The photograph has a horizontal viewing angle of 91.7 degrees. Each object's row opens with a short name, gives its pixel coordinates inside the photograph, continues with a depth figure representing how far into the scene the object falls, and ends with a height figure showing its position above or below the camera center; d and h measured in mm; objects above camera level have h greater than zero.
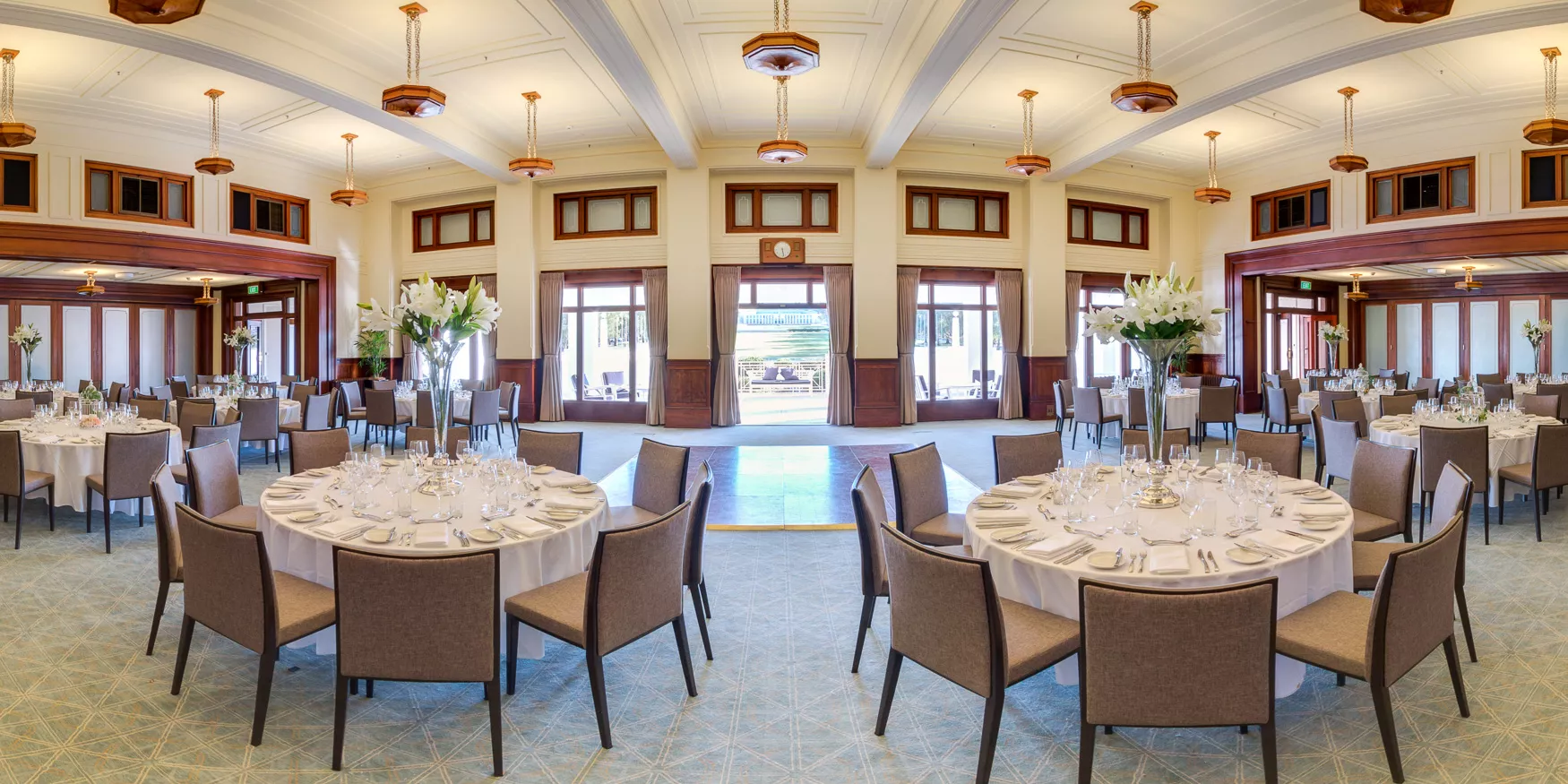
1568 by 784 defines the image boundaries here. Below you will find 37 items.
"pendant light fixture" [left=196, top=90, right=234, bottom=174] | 9102 +2741
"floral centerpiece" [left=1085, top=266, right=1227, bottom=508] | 3336 +273
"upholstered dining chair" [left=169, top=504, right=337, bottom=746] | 2492 -713
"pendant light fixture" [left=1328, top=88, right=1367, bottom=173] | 9345 +2776
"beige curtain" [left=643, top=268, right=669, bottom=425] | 12109 +935
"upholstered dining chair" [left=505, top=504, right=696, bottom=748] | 2551 -759
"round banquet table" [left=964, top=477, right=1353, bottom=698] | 2354 -599
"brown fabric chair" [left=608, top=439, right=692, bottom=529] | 4047 -513
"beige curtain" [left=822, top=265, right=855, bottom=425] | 12047 +862
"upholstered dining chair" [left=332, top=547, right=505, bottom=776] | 2262 -690
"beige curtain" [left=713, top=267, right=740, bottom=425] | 11984 +815
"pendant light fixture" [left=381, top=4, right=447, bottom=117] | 6773 +2634
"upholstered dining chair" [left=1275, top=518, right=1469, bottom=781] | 2219 -780
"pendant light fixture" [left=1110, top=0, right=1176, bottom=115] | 6719 +2602
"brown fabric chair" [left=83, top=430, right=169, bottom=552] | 4914 -473
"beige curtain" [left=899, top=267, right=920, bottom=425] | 12180 +1132
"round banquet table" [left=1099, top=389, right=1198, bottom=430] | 9148 -267
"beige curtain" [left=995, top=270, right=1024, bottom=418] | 12656 +973
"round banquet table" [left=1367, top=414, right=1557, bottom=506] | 5422 -444
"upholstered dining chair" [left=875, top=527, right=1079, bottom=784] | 2191 -761
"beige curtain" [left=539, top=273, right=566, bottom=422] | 12477 +710
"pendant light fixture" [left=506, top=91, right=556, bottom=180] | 9385 +2799
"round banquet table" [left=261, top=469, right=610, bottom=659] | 2789 -603
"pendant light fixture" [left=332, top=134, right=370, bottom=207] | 10656 +2779
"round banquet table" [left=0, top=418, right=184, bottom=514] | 5266 -464
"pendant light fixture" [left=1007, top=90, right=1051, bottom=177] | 9461 +2814
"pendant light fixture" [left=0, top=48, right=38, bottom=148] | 7457 +3050
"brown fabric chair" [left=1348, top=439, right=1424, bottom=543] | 3721 -540
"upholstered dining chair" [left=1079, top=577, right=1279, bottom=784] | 1947 -711
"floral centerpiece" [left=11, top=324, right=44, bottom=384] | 11141 +824
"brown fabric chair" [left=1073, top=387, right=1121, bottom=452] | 9375 -301
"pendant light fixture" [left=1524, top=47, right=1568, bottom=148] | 7516 +2508
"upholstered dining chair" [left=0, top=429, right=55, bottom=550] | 4973 -485
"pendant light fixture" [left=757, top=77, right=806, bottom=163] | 8398 +2661
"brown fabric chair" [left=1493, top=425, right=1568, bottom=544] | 5164 -551
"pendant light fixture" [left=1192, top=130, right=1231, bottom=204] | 10922 +2749
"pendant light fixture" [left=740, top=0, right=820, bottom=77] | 5777 +2585
